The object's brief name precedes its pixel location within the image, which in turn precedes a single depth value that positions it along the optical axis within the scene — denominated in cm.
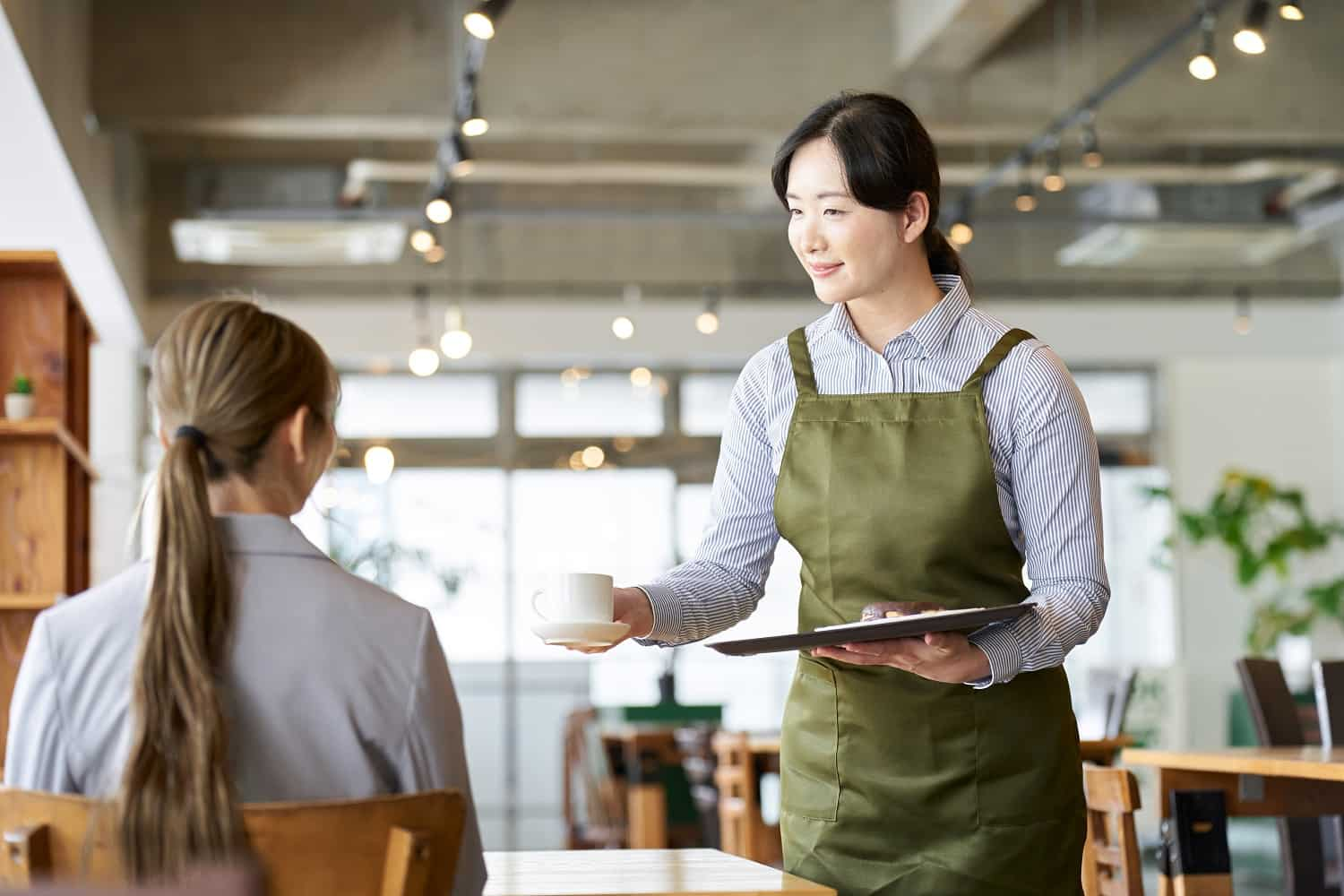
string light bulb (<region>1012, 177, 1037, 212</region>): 798
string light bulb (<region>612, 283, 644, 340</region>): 1114
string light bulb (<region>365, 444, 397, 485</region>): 1141
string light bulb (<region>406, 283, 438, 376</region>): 1052
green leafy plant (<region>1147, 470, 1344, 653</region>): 1119
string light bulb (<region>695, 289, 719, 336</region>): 1012
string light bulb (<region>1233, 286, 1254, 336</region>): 1116
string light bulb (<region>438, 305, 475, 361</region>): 844
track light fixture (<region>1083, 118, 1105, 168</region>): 726
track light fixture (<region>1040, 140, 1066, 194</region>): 763
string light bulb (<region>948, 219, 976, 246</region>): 853
